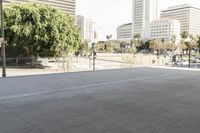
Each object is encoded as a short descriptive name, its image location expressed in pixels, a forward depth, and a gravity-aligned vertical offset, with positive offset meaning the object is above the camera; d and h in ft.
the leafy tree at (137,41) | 287.40 +22.37
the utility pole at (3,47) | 30.81 +1.53
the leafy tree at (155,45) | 237.97 +13.54
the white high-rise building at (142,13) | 380.17 +87.64
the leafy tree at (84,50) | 149.51 +4.70
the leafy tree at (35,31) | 61.90 +8.38
